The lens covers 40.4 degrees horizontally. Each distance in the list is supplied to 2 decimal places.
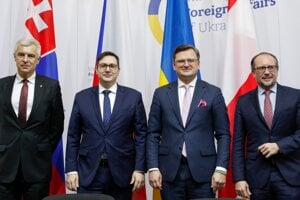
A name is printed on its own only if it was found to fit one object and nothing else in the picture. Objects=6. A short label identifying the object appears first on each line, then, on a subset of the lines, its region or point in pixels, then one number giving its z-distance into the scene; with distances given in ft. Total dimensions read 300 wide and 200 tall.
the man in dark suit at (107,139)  9.21
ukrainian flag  11.80
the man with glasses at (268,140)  8.69
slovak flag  11.93
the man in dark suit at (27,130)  9.27
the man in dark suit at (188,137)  8.80
